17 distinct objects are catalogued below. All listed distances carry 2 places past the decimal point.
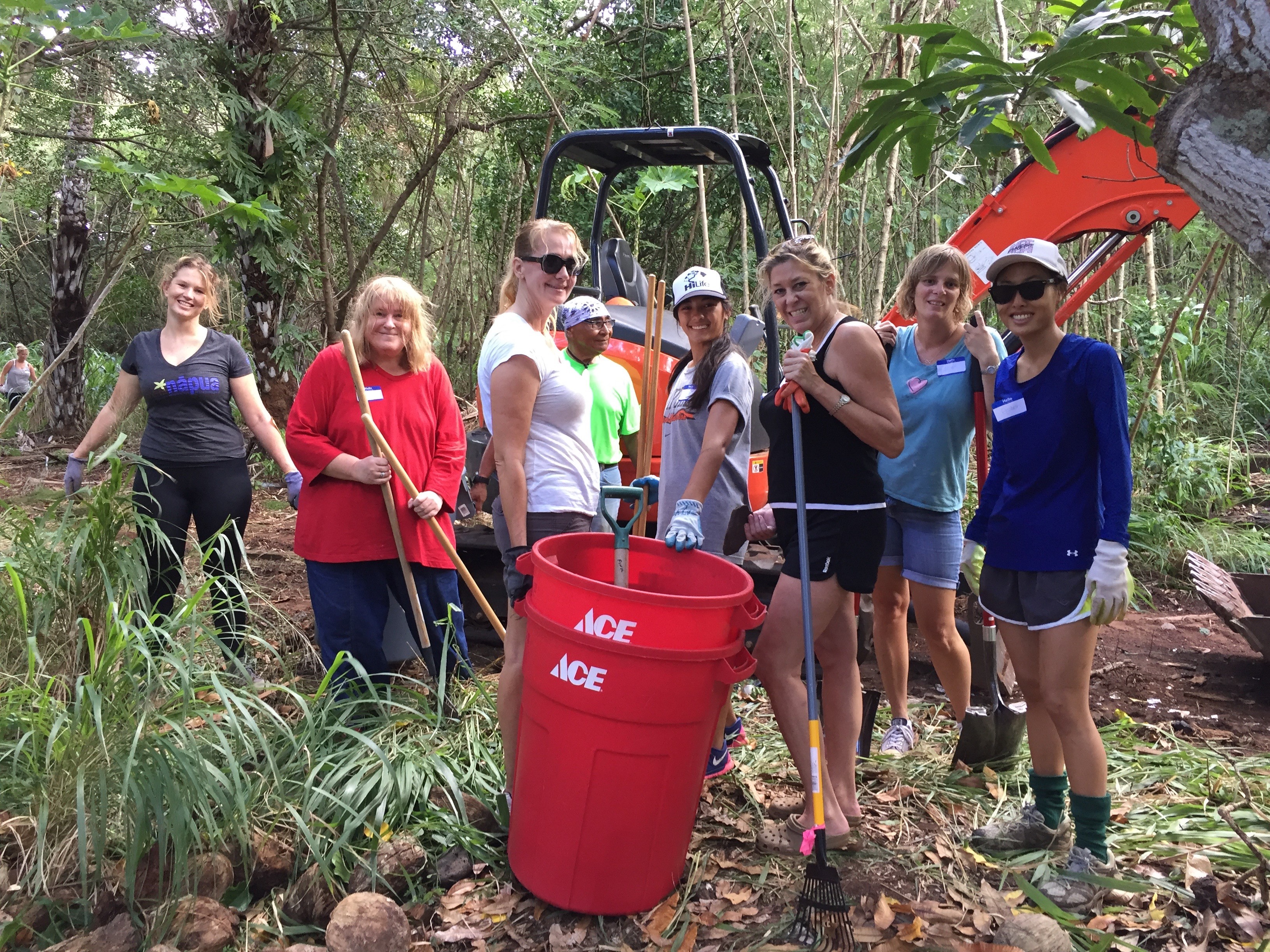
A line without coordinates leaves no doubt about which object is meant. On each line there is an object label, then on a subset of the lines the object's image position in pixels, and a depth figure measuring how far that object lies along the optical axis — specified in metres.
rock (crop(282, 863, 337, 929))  2.42
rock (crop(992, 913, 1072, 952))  2.21
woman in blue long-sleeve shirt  2.39
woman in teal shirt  3.29
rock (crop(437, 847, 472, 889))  2.61
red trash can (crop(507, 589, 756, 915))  2.26
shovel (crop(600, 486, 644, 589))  2.53
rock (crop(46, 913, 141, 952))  2.13
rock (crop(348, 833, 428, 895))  2.52
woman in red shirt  3.32
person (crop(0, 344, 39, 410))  11.44
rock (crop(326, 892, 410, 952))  2.21
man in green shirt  3.69
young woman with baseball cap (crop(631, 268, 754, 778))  2.91
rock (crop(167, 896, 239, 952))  2.21
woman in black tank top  2.53
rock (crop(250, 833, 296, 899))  2.49
